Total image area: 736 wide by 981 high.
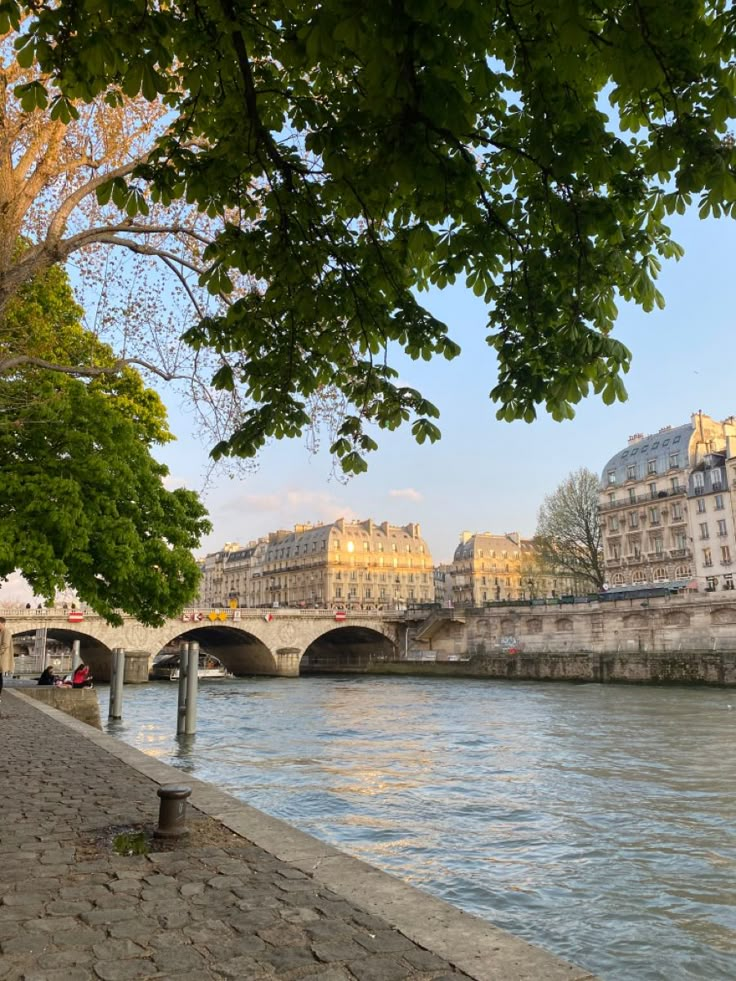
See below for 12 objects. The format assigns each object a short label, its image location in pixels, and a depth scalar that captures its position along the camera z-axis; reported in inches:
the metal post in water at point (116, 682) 831.7
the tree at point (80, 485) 581.0
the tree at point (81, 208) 320.2
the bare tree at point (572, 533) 2429.9
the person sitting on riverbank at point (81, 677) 868.6
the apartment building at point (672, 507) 2527.1
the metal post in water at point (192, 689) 659.4
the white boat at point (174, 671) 2342.5
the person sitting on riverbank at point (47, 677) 996.1
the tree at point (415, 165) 149.1
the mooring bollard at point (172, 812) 209.6
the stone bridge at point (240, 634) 2054.6
